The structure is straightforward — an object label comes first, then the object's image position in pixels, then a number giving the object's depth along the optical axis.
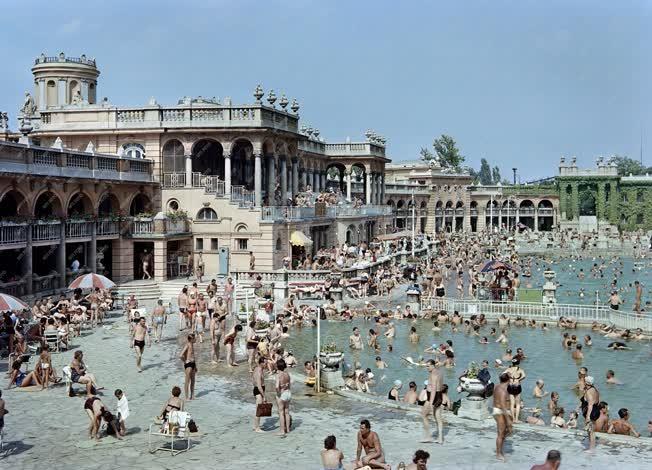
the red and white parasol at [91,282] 29.00
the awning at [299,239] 43.22
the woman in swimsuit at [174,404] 15.67
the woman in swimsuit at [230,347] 23.02
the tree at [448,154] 126.19
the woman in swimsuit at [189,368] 18.75
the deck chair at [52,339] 24.14
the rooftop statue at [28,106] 54.46
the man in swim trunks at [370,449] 12.85
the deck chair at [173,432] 15.05
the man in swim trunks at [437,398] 15.43
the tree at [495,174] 172.38
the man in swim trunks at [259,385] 16.50
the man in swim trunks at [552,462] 10.69
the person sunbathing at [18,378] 19.70
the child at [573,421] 18.83
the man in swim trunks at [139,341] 22.33
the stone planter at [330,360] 20.11
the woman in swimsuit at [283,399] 16.02
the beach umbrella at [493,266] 39.69
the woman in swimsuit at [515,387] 15.98
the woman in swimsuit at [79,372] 18.20
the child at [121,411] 15.84
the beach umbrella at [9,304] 22.77
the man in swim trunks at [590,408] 15.16
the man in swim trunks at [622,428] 17.00
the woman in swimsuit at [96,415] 15.56
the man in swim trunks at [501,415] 14.26
